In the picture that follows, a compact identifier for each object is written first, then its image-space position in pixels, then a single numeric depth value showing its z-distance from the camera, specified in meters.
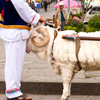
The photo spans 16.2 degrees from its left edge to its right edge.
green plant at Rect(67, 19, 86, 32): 17.23
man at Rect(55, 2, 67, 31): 16.11
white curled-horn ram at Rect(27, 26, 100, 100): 4.65
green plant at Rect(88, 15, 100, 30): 16.47
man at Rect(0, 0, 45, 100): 4.80
